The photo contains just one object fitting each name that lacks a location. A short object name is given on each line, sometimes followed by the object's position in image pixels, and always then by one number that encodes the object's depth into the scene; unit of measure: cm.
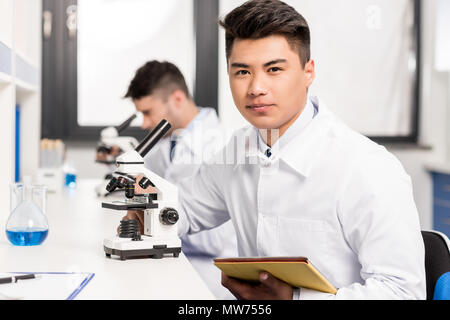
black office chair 164
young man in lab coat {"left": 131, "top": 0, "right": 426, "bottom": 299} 153
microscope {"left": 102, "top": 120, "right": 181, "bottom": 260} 162
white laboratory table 142
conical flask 173
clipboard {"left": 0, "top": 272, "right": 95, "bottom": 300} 139
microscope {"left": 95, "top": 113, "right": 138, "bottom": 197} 276
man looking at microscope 244
